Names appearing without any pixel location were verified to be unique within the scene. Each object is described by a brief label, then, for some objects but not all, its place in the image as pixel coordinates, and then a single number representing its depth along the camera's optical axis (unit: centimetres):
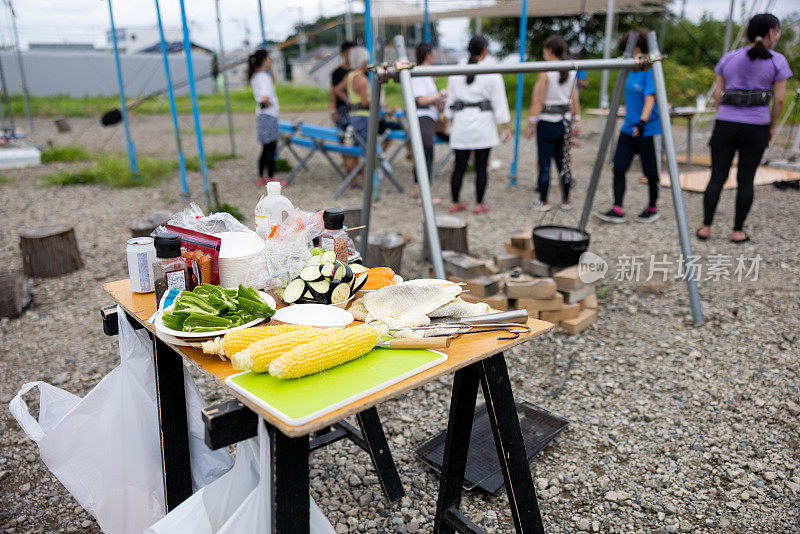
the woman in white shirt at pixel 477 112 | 562
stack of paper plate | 173
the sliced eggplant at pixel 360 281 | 175
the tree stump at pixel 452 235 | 462
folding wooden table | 123
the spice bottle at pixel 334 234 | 188
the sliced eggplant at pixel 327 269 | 169
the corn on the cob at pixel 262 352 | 127
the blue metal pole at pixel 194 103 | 599
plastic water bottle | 193
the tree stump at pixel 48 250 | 450
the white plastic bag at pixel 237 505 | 126
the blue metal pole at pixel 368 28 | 596
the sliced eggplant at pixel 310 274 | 169
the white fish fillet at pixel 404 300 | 159
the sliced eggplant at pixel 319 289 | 168
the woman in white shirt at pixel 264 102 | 696
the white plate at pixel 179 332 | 140
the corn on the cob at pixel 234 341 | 135
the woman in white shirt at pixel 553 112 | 546
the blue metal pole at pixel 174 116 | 644
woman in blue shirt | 519
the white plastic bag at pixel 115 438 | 174
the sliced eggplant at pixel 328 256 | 174
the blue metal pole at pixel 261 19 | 865
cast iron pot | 369
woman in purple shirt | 429
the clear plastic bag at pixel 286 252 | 177
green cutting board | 115
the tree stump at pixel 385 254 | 420
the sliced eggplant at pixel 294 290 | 168
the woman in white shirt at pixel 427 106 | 630
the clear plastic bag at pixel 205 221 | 189
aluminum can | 175
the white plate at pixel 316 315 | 152
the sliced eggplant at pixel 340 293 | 169
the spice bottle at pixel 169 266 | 162
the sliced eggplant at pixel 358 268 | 182
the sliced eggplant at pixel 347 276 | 171
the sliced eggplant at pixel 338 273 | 169
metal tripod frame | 304
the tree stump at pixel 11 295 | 383
